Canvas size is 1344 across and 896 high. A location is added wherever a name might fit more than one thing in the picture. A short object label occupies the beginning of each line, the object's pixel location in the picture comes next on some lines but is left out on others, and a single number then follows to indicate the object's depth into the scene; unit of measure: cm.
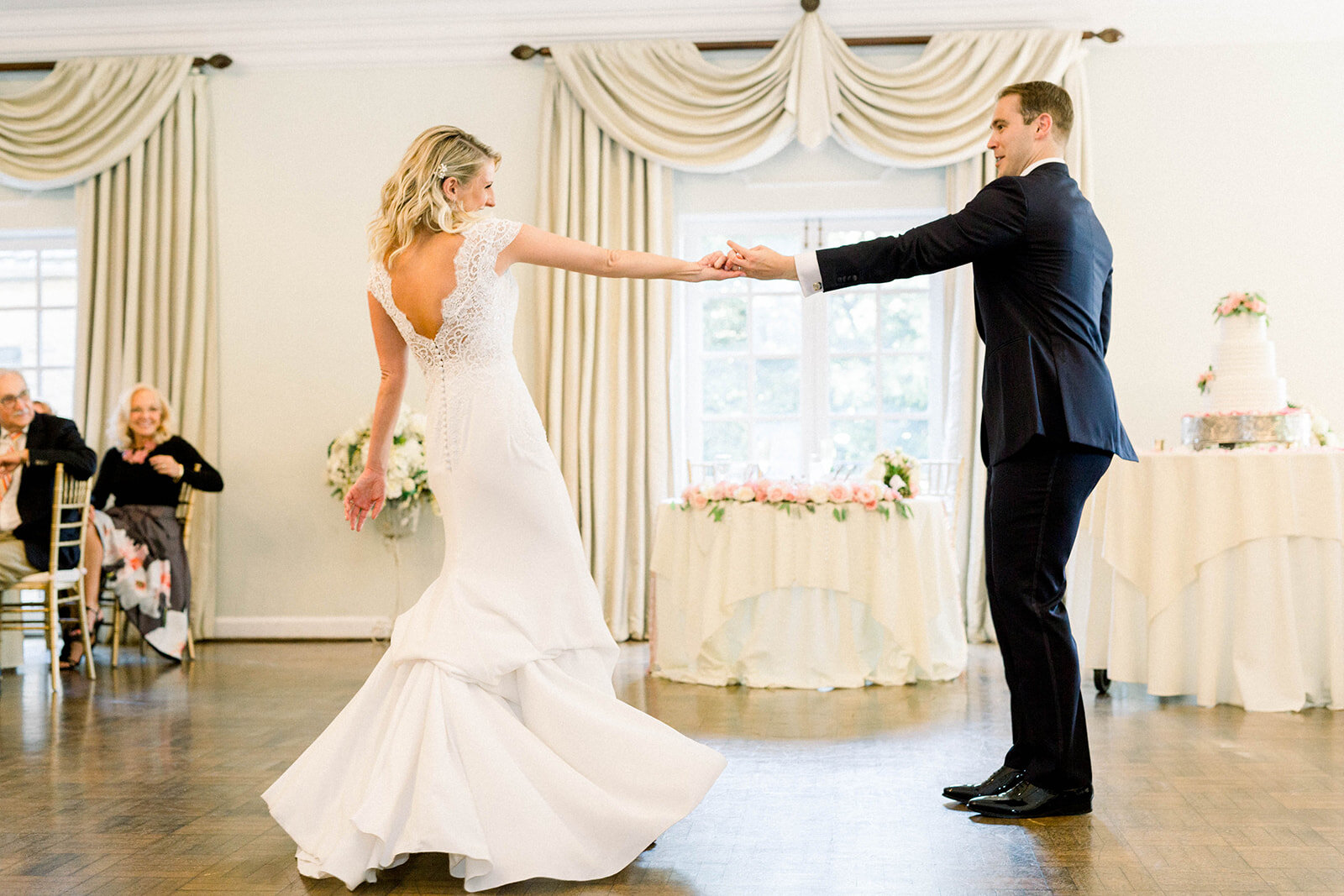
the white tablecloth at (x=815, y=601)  491
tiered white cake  479
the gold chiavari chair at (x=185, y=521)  600
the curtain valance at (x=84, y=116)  675
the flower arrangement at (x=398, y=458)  606
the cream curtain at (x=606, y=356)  655
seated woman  595
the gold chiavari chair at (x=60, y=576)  519
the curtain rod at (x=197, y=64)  674
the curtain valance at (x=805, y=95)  633
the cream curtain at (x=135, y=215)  675
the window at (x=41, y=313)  725
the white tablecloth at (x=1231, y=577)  439
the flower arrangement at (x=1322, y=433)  545
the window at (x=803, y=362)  685
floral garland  492
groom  290
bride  246
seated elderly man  528
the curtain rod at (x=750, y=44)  651
